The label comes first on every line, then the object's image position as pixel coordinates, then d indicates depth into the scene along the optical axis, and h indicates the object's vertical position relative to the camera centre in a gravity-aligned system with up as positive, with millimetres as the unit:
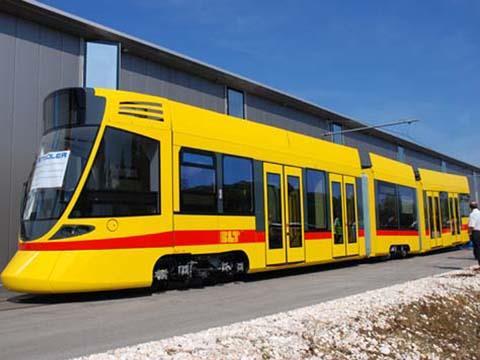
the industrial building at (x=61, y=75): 13828 +5357
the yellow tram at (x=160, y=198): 8531 +786
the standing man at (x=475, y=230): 13430 +70
